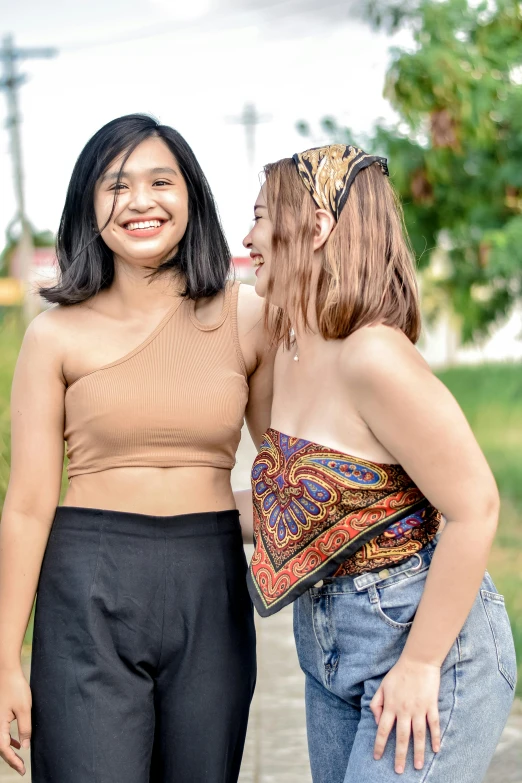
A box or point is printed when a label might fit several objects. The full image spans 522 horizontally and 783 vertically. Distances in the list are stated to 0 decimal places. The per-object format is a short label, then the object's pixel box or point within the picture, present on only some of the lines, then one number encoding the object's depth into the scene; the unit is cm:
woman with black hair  231
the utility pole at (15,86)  2512
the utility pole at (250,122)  4334
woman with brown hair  191
